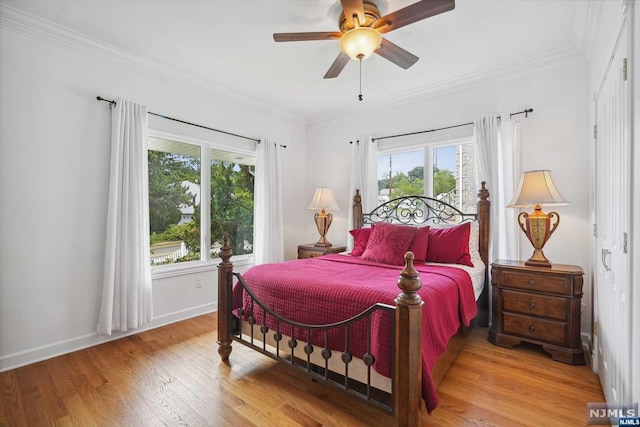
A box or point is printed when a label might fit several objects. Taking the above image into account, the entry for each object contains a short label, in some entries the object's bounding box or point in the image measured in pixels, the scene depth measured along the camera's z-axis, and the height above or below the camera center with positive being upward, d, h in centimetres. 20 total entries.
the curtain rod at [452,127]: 299 +98
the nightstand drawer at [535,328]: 239 -99
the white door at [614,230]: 139 -11
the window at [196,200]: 331 +14
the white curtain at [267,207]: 414 +6
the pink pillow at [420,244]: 289 -33
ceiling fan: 178 +121
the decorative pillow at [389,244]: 286 -33
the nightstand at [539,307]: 235 -81
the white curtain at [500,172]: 302 +39
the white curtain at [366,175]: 409 +49
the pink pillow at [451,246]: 283 -34
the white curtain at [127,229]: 270 -16
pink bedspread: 161 -58
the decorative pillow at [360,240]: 339 -34
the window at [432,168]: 348 +54
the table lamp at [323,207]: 418 +6
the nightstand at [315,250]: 403 -54
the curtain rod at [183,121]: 276 +102
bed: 145 -63
